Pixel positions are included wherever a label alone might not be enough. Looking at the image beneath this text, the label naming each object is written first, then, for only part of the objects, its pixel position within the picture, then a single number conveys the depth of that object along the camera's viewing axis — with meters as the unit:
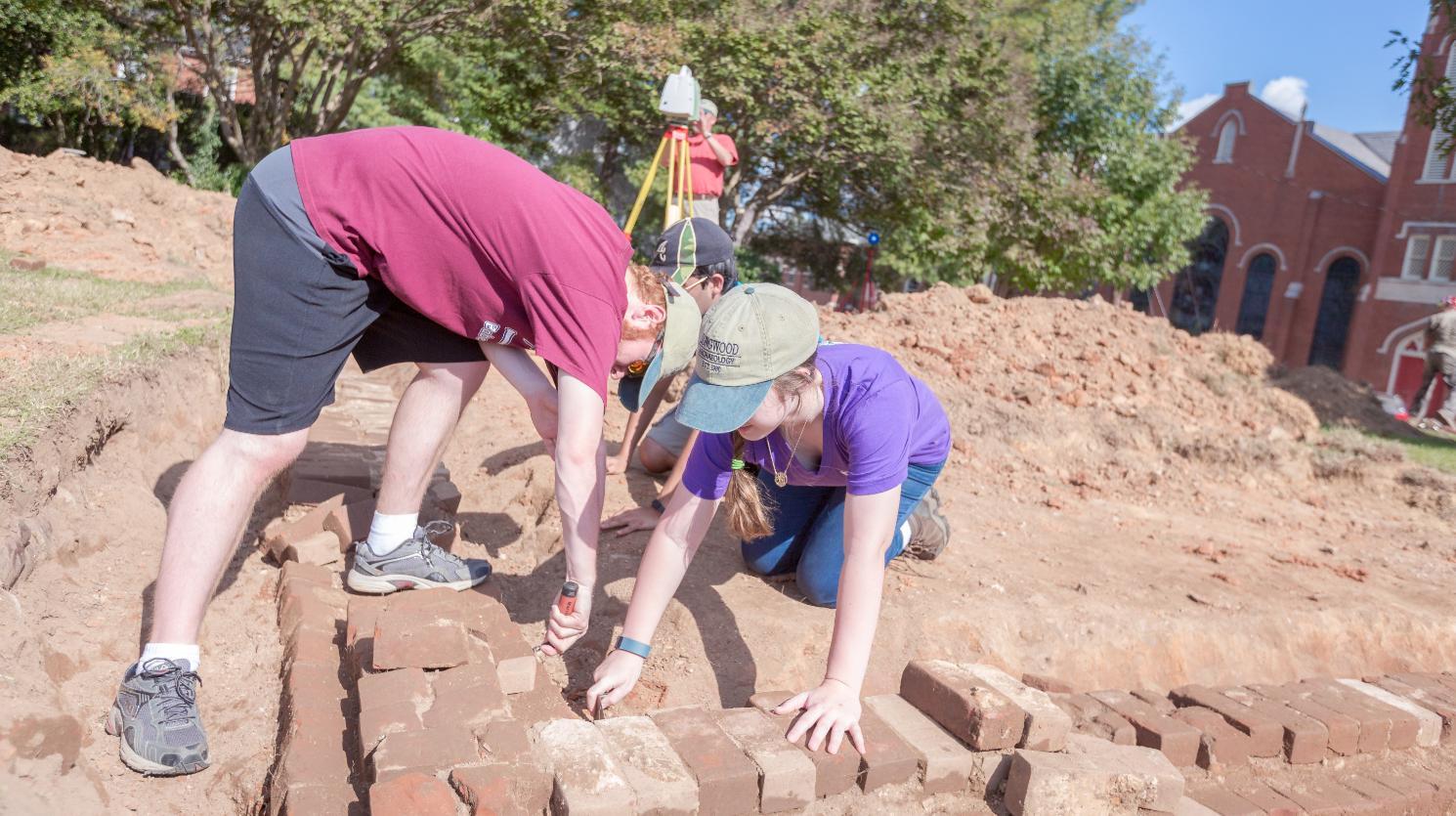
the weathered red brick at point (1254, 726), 2.75
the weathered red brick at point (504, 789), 1.67
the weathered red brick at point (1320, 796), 2.57
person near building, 11.34
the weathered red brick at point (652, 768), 1.78
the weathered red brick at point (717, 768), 1.86
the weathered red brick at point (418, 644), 2.06
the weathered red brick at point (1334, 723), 2.85
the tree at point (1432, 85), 10.50
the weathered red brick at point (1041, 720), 2.19
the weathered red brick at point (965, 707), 2.17
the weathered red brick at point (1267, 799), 2.52
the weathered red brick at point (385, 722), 1.84
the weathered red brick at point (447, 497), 3.34
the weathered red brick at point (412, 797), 1.62
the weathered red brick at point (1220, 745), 2.70
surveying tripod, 4.88
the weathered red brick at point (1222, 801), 2.52
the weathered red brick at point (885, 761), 2.06
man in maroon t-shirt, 2.10
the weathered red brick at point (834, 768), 2.01
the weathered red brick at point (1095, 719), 2.62
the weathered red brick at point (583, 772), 1.72
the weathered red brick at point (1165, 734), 2.62
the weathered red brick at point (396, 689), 1.97
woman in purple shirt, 2.06
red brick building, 21.84
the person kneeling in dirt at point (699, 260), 3.46
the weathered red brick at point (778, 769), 1.91
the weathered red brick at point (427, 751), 1.73
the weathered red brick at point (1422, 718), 3.01
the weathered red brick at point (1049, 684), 3.01
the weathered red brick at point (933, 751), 2.12
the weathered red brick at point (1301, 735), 2.78
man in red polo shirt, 5.13
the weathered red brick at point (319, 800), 1.74
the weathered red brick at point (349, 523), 2.87
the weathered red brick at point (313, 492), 3.31
